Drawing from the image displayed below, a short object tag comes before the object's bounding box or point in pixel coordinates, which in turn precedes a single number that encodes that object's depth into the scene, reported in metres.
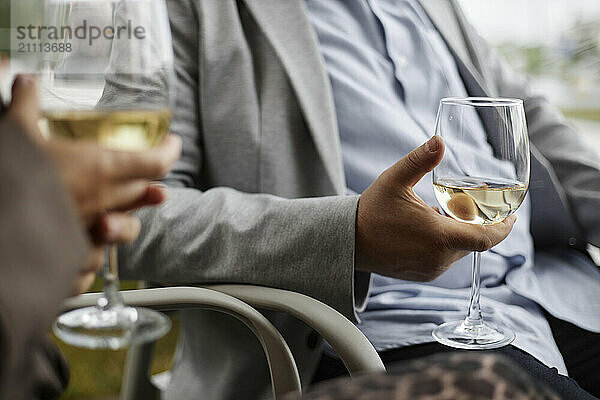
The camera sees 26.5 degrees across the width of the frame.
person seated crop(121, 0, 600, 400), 1.12
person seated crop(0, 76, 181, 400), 0.77
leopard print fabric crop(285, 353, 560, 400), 0.82
